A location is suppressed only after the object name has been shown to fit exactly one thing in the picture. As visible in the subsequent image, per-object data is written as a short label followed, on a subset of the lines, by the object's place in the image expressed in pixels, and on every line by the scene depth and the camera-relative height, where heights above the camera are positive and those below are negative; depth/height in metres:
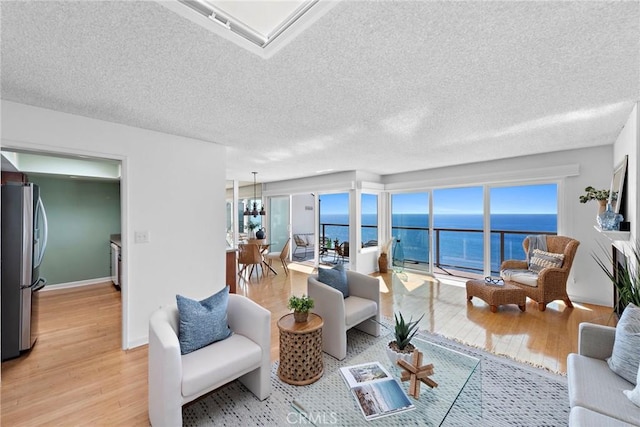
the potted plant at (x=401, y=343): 1.82 -0.94
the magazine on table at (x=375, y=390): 1.46 -1.08
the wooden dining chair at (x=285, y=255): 6.14 -1.02
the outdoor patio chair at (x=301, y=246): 7.88 -1.03
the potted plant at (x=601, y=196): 3.06 +0.19
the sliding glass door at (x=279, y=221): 7.93 -0.26
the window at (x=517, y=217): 4.40 -0.08
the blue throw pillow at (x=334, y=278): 2.89 -0.73
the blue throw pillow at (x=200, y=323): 1.88 -0.83
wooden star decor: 1.60 -1.03
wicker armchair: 3.58 -0.97
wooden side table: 2.12 -1.15
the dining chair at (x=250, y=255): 5.37 -0.88
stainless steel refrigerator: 2.53 -0.54
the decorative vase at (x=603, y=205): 3.05 +0.08
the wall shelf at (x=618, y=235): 2.49 -0.22
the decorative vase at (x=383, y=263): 6.14 -1.19
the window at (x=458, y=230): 5.19 -0.36
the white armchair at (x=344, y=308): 2.48 -0.99
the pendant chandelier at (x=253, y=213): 6.54 -0.01
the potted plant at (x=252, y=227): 7.37 -0.41
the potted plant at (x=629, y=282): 1.80 -0.53
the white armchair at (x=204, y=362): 1.54 -0.99
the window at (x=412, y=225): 5.84 -0.30
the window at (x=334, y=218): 6.66 -0.15
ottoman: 3.65 -1.17
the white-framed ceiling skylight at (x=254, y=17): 1.23 +0.98
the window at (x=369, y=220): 6.08 -0.18
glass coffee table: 1.42 -1.10
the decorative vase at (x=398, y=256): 6.25 -1.05
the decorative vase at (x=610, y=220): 2.54 -0.08
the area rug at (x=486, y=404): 1.77 -1.40
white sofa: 1.30 -1.01
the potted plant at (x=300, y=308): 2.24 -0.82
